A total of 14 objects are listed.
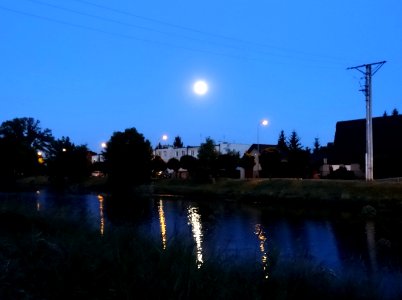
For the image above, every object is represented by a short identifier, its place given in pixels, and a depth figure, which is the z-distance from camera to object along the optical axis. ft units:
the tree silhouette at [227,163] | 221.05
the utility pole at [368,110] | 149.28
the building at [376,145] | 190.29
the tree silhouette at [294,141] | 308.44
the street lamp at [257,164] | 196.13
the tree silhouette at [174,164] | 262.26
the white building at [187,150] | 326.85
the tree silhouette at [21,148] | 299.58
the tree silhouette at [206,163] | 217.97
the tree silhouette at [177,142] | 460.67
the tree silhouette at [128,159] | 239.30
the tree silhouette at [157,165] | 257.14
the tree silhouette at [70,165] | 301.84
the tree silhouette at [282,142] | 317.24
